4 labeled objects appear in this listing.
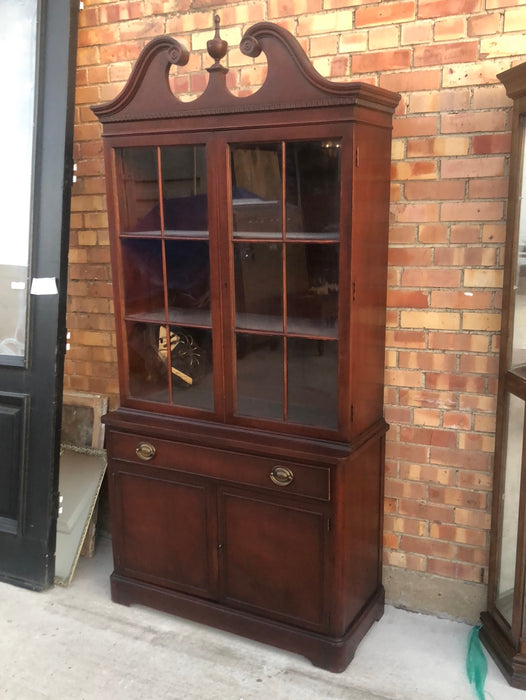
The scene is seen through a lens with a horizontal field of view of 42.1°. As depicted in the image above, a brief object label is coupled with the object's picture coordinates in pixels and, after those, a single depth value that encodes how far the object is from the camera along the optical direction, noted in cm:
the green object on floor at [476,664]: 238
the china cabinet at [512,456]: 229
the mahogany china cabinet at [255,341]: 228
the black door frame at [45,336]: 282
